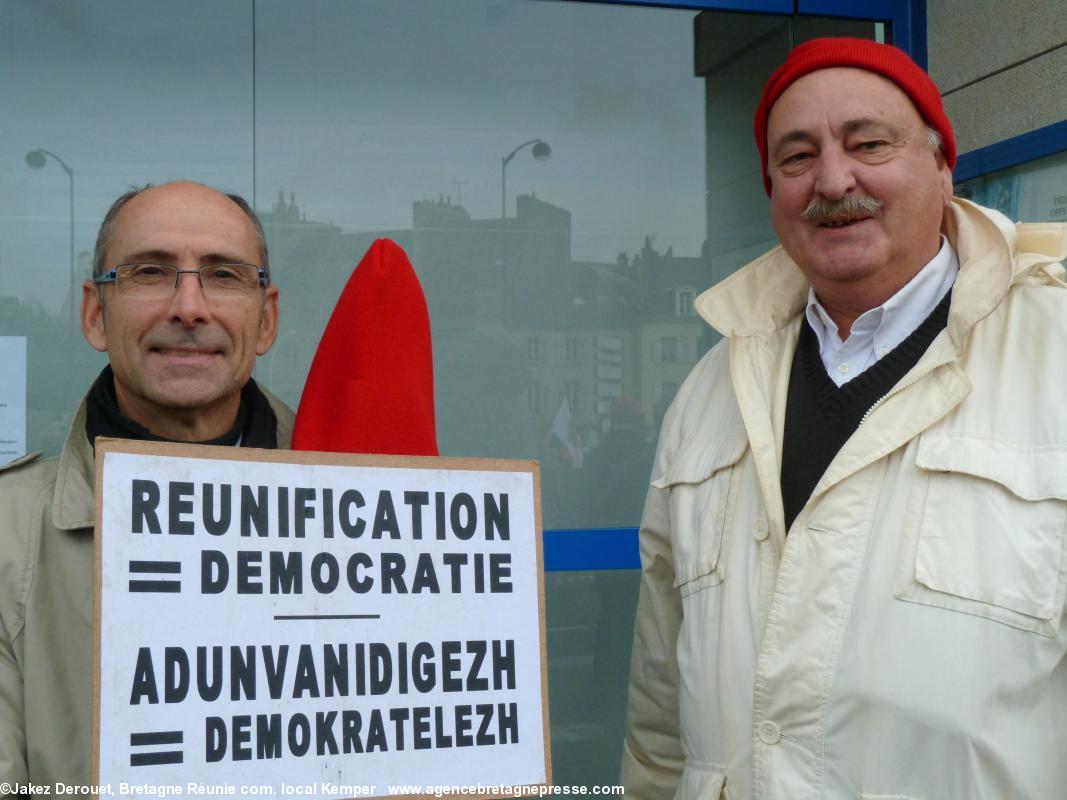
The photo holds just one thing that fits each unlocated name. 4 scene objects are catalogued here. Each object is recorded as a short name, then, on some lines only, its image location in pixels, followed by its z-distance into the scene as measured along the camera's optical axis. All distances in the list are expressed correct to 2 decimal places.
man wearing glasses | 1.93
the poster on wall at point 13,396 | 3.88
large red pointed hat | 2.09
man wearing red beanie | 1.93
